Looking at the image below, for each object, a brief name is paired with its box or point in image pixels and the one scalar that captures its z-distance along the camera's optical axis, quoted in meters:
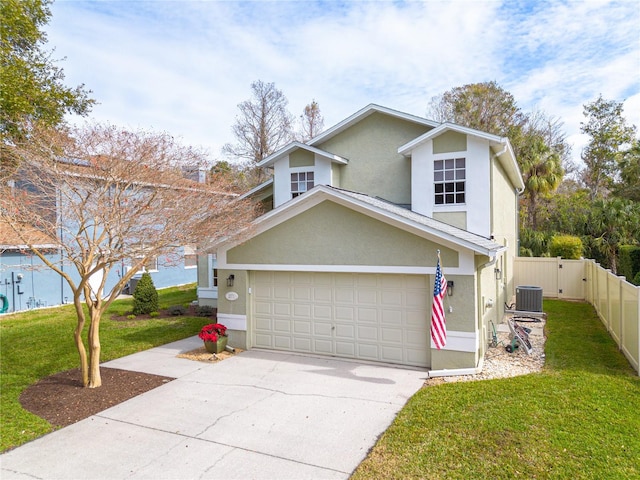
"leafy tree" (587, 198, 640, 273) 21.58
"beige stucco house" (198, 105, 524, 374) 9.23
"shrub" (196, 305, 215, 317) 16.38
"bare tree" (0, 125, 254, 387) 7.80
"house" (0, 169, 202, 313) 8.01
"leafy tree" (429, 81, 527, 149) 30.17
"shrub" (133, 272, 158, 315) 16.33
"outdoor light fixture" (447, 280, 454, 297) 9.01
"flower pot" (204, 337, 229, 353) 10.70
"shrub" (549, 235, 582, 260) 19.61
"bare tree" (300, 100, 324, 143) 34.12
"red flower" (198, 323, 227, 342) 10.66
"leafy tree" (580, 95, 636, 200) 30.42
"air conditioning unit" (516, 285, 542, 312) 15.24
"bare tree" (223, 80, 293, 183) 32.03
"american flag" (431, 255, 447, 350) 8.59
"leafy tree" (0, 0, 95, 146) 15.12
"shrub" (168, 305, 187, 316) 16.59
